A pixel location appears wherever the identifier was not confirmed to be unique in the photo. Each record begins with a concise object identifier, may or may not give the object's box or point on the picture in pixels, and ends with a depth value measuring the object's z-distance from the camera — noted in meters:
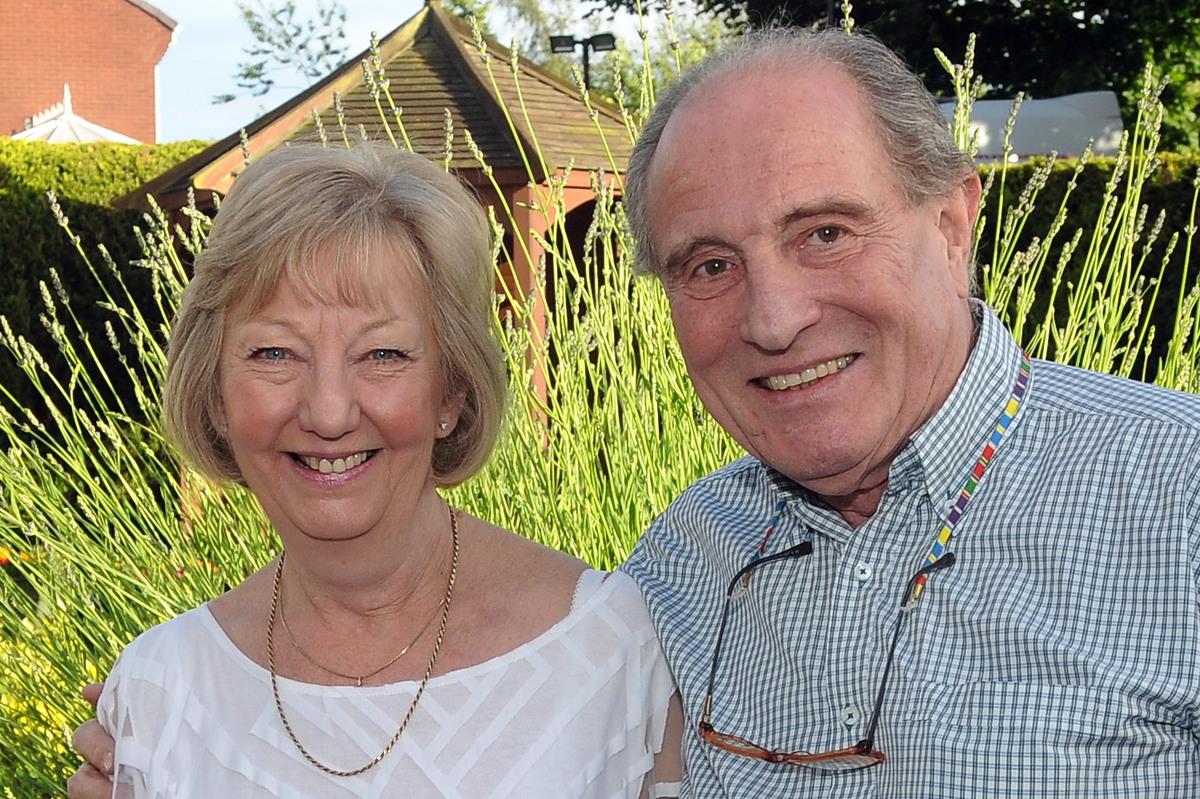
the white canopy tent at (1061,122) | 12.78
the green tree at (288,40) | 28.67
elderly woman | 2.09
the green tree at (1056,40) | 16.73
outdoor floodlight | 7.25
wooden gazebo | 7.31
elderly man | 1.72
